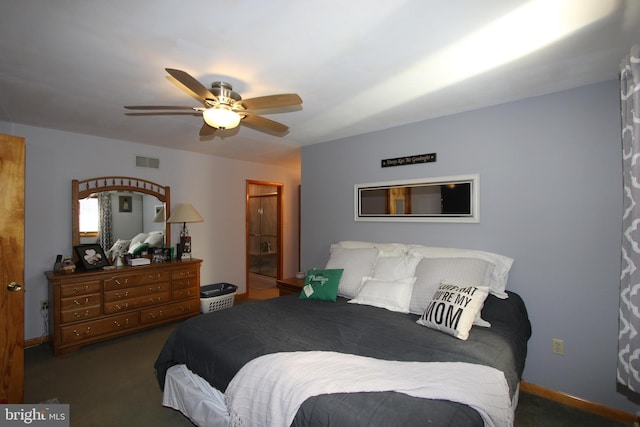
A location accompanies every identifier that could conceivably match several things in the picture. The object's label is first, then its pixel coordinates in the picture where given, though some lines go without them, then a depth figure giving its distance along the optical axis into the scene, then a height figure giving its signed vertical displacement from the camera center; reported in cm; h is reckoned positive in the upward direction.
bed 118 -76
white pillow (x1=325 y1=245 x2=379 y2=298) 268 -50
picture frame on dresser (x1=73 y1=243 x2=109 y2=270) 325 -44
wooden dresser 291 -95
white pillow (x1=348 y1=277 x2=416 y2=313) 232 -67
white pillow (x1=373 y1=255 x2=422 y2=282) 253 -48
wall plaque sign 290 +57
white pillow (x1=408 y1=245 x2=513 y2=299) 230 -39
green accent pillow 264 -66
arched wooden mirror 344 +15
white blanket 123 -75
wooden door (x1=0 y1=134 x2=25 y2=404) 184 -32
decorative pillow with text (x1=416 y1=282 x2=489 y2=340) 180 -62
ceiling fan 180 +74
